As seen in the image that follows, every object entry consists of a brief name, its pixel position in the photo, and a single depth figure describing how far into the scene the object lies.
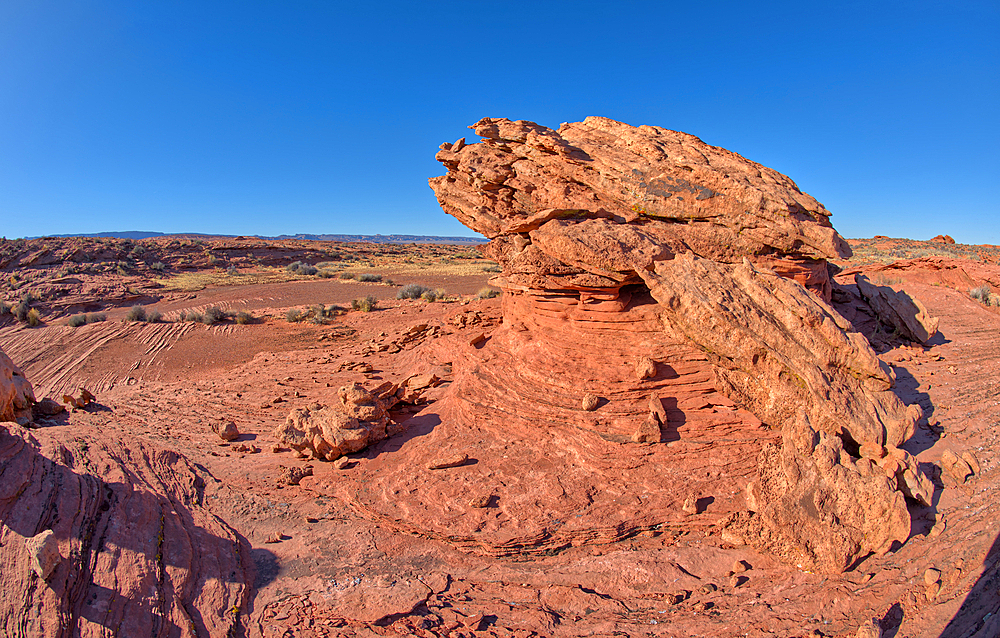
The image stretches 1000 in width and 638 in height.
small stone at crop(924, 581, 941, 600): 5.11
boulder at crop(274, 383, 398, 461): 8.29
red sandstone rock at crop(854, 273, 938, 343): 10.98
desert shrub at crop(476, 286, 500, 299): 23.79
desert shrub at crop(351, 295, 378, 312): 22.84
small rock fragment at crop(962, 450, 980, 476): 6.82
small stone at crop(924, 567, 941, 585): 5.21
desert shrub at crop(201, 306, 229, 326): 20.62
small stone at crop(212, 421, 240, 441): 9.69
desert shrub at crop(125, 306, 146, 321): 20.50
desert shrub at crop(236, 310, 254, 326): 21.06
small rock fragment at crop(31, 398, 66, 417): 9.89
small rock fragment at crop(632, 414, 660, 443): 7.14
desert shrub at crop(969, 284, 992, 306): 14.60
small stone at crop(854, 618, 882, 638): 4.57
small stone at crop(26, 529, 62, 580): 4.03
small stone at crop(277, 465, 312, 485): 7.90
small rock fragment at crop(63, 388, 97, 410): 11.45
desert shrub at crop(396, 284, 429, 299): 27.19
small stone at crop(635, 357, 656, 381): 7.59
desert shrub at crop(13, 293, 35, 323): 20.67
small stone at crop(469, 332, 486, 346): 10.53
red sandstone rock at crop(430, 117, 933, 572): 6.20
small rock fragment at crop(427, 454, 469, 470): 7.50
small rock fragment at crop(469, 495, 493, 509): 6.70
